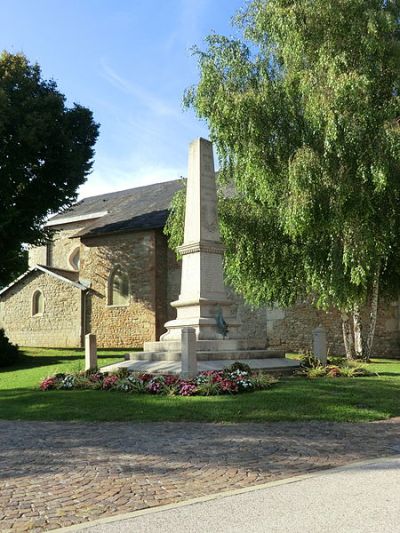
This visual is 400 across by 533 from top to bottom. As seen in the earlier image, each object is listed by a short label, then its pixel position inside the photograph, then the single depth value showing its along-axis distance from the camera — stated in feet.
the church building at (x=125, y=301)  77.00
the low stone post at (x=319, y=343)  48.24
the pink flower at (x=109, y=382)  37.55
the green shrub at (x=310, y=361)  45.95
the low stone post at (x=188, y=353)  35.96
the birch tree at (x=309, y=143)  48.37
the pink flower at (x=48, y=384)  40.01
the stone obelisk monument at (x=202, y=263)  43.70
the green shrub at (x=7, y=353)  70.44
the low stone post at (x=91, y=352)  45.50
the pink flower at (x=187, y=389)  33.45
